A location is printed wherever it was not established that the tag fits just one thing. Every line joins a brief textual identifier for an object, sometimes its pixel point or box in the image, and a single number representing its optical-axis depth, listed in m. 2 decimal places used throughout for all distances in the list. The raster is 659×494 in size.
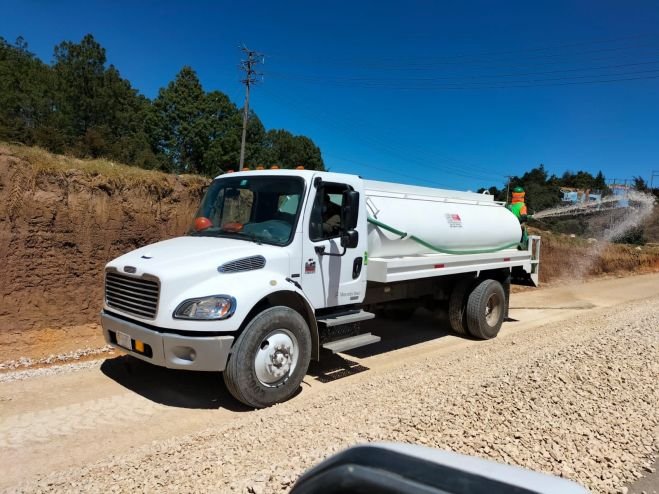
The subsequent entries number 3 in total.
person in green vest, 10.41
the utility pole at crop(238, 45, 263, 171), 41.03
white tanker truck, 4.86
